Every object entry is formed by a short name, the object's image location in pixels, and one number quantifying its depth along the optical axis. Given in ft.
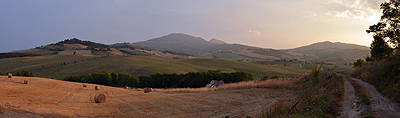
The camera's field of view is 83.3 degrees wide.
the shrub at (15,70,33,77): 157.48
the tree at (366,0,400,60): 74.28
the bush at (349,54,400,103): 44.77
